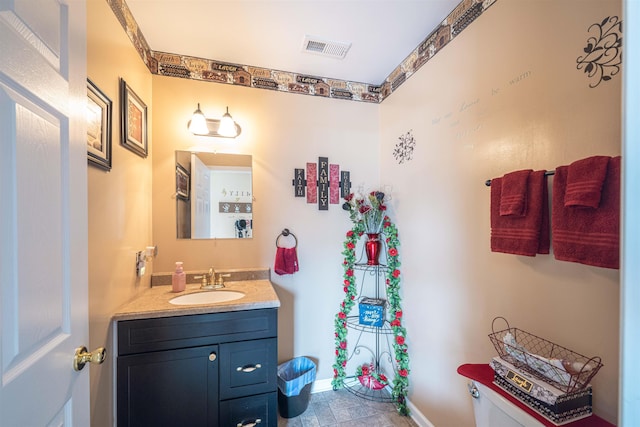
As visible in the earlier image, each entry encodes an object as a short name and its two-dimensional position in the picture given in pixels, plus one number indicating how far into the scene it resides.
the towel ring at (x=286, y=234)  2.06
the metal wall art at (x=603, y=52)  0.80
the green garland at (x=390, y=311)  1.91
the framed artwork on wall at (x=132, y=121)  1.39
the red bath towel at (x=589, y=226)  0.76
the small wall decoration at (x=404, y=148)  1.88
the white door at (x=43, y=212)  0.51
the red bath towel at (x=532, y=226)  0.99
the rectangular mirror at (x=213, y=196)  1.90
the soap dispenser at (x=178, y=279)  1.71
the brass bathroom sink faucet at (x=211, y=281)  1.81
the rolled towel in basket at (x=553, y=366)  0.84
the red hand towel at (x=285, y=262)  1.98
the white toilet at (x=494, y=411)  0.86
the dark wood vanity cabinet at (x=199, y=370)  1.30
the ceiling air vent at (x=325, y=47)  1.70
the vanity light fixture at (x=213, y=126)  1.85
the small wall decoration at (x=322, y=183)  2.11
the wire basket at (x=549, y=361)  0.83
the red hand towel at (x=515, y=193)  1.02
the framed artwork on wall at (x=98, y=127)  1.08
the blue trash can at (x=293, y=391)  1.80
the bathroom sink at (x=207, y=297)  1.66
